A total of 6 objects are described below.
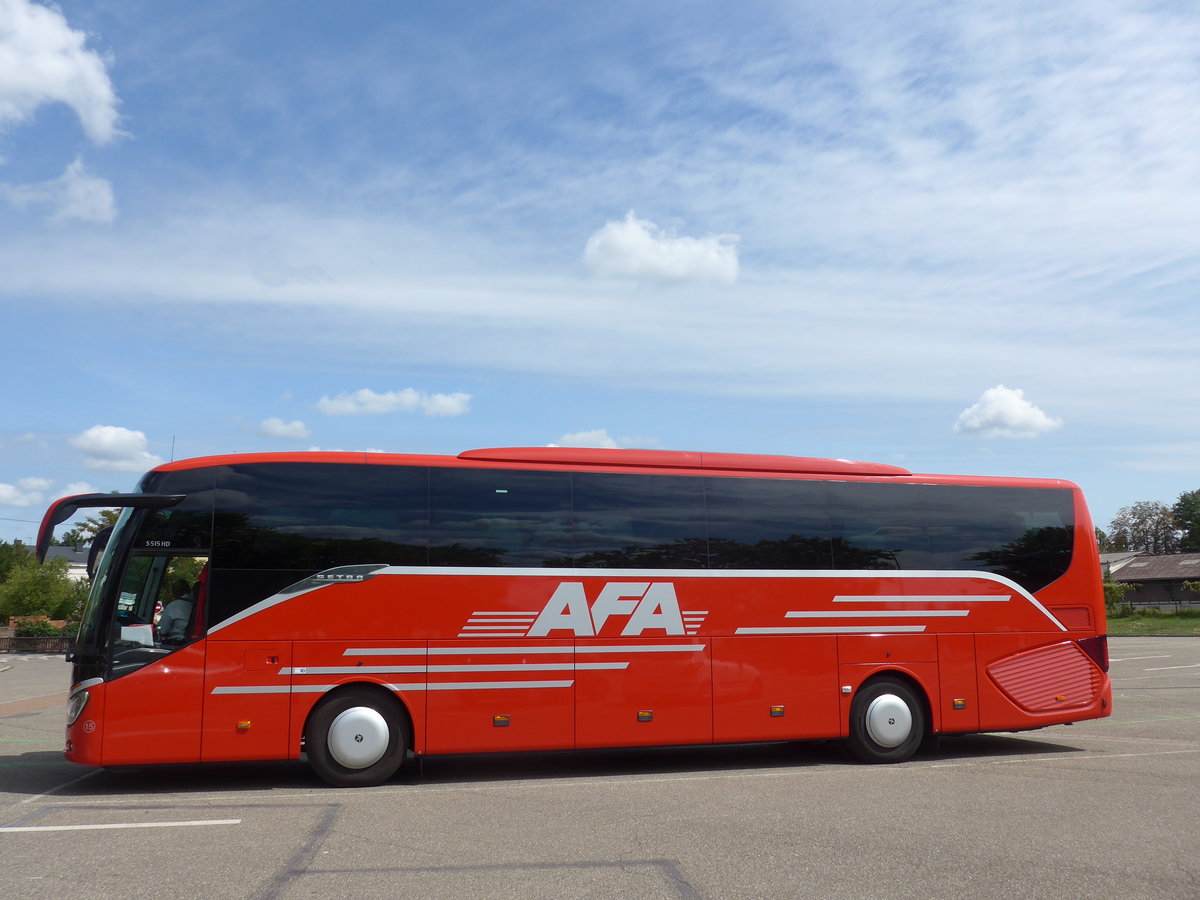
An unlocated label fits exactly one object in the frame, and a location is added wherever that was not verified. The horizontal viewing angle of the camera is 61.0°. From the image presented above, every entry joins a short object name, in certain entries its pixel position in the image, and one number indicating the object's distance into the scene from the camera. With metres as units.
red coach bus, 9.55
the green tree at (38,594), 51.53
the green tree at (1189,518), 123.44
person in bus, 9.51
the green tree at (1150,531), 129.88
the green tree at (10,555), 83.25
